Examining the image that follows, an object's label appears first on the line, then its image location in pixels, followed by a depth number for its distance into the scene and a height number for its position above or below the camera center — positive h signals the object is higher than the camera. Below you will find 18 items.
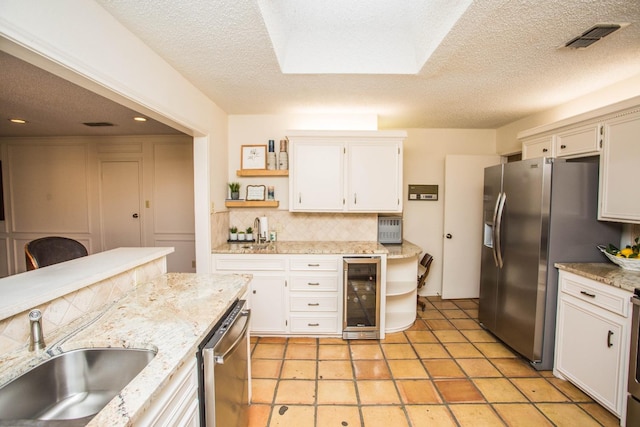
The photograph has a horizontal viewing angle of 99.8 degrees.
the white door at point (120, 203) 4.17 -0.05
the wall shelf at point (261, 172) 3.13 +0.33
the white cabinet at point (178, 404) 0.83 -0.71
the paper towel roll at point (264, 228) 3.16 -0.32
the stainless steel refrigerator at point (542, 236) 2.17 -0.28
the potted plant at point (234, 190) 3.20 +0.12
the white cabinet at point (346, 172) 2.98 +0.33
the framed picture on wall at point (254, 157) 3.24 +0.52
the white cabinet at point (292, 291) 2.75 -0.93
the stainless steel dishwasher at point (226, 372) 1.14 -0.81
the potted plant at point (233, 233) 3.21 -0.39
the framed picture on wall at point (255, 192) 3.24 +0.10
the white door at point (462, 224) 3.73 -0.31
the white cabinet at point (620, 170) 1.90 +0.24
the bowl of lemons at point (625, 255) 1.94 -0.40
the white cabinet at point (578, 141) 2.16 +0.53
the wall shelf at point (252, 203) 3.15 -0.03
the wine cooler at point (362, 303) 2.73 -1.04
